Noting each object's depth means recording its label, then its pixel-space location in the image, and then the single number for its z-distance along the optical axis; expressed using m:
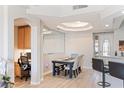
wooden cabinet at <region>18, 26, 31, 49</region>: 3.96
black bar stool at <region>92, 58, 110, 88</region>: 2.15
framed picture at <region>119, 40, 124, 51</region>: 4.32
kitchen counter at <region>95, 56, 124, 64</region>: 2.74
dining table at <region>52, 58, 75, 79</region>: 3.77
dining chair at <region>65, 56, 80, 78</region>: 3.80
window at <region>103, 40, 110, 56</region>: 4.82
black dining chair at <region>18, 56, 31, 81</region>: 3.41
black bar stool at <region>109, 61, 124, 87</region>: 1.74
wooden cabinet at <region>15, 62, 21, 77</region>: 3.50
